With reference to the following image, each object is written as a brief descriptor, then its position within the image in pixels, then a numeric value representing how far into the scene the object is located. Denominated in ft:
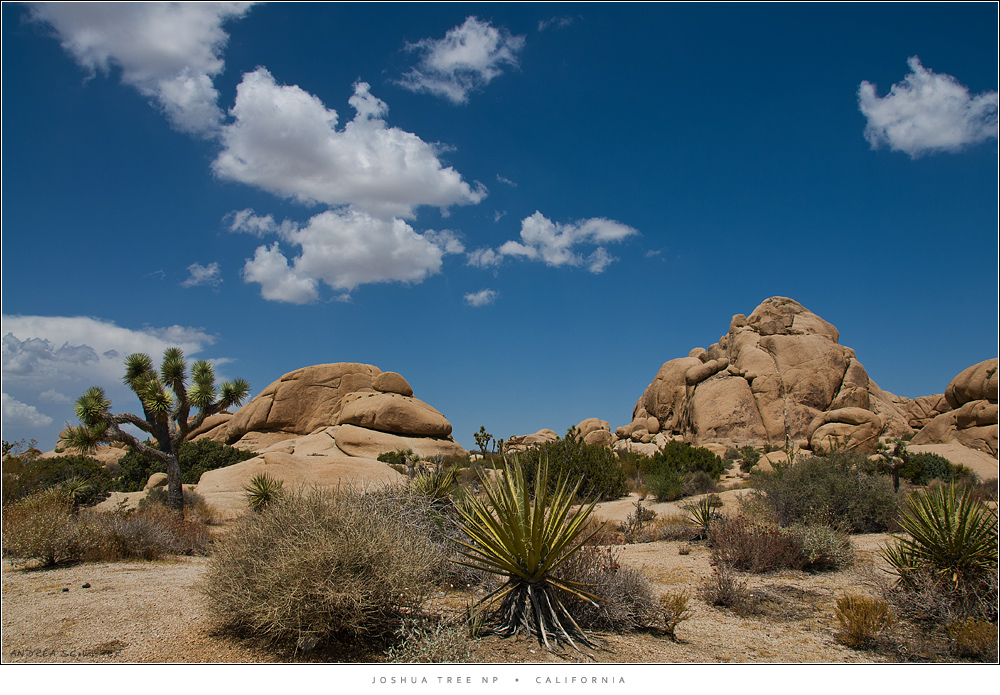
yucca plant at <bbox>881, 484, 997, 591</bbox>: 19.86
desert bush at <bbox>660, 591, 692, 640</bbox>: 18.70
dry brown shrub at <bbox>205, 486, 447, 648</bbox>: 16.24
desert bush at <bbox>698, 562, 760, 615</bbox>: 21.97
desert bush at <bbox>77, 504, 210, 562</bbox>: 30.42
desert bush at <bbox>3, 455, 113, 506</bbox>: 49.68
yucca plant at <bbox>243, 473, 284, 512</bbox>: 44.45
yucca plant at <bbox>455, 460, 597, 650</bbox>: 16.98
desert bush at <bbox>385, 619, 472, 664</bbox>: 15.61
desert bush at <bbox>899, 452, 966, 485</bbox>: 63.77
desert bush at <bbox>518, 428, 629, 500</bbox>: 59.47
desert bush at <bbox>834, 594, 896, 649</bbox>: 17.97
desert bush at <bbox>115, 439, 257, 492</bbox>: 85.15
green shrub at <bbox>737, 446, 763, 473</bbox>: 84.53
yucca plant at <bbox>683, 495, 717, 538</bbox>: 37.17
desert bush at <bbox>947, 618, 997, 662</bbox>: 16.78
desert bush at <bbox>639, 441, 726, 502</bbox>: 62.13
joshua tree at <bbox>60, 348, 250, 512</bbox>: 52.97
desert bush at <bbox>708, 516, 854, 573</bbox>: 27.71
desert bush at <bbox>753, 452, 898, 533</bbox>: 37.73
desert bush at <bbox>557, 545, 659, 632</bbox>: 18.74
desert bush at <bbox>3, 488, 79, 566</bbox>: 28.30
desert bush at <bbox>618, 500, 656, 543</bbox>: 39.06
